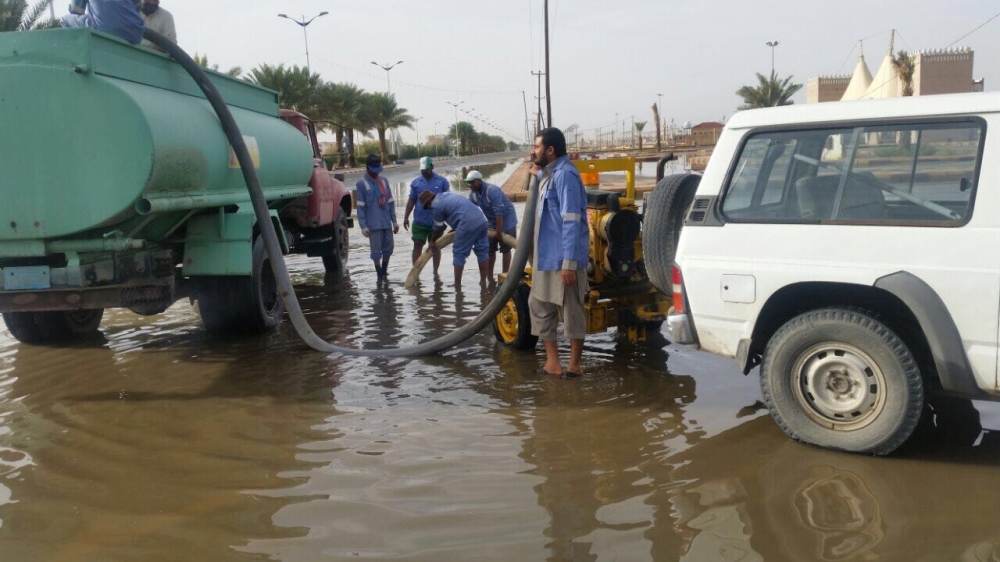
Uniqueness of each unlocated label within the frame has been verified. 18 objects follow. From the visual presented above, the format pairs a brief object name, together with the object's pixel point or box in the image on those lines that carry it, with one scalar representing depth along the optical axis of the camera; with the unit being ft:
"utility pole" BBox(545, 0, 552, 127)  98.60
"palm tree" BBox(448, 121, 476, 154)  384.27
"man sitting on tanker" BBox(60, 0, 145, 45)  20.26
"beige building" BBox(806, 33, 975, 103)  120.78
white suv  12.51
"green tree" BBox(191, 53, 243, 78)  109.97
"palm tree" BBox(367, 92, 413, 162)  195.93
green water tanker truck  18.51
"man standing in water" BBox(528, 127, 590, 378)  18.69
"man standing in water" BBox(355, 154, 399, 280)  36.42
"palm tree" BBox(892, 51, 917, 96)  124.36
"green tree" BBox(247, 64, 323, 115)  134.51
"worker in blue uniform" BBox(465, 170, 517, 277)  33.42
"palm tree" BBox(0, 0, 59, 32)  64.28
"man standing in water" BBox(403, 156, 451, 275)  35.67
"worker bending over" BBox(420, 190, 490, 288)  31.60
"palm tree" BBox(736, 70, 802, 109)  168.76
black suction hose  20.17
